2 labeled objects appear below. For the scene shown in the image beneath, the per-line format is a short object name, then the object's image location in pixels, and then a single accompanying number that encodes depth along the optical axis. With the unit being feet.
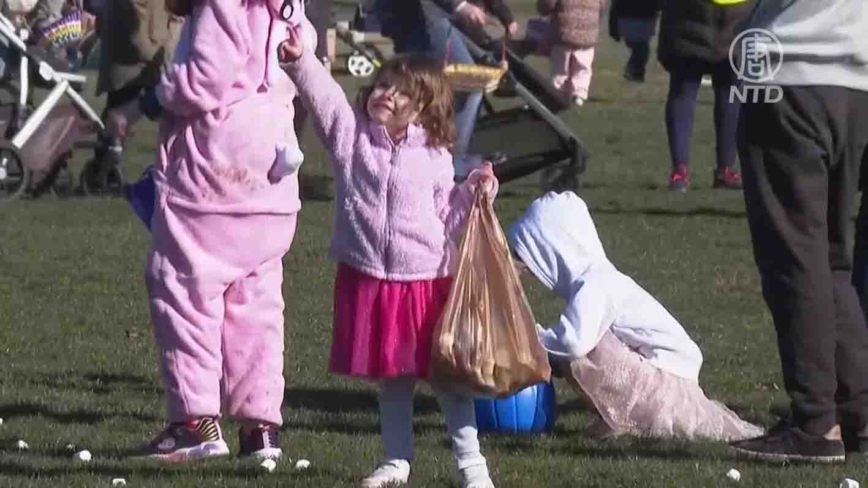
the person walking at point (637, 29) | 148.44
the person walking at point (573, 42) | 131.87
